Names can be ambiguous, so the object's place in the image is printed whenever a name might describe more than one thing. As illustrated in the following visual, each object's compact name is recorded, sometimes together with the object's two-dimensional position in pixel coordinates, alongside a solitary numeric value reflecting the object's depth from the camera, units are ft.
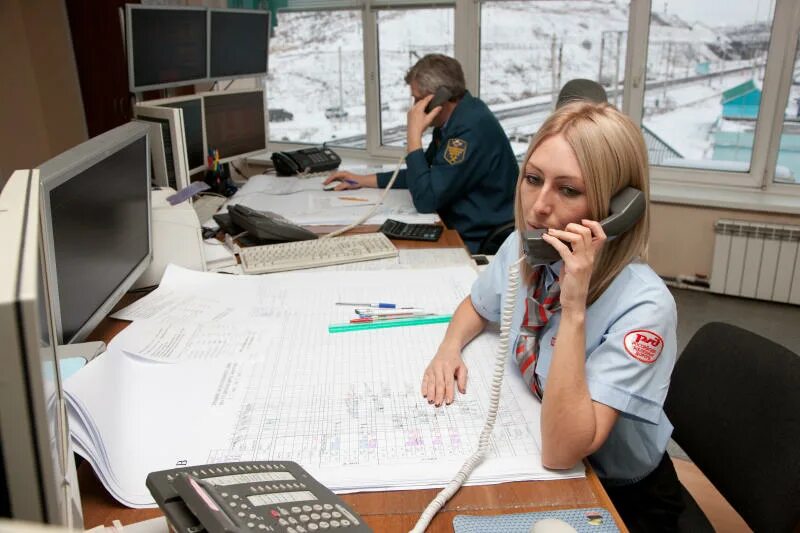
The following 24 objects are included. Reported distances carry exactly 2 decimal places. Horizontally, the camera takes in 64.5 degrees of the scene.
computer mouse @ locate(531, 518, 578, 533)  2.13
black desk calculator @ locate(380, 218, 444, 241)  6.31
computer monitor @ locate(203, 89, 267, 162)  8.43
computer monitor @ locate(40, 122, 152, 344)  3.35
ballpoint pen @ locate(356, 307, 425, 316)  4.33
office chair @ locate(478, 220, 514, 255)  7.50
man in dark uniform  7.56
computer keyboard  5.43
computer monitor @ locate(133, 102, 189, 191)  6.08
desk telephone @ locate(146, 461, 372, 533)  1.99
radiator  9.83
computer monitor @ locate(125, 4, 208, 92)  7.19
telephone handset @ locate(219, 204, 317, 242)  6.12
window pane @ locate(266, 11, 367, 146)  12.99
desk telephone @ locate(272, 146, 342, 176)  9.32
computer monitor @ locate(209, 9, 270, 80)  8.80
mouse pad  2.50
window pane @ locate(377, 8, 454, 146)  12.10
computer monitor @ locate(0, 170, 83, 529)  1.09
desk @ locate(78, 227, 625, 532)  2.59
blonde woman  2.97
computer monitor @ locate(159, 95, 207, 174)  7.47
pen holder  8.30
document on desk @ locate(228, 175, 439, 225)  7.14
